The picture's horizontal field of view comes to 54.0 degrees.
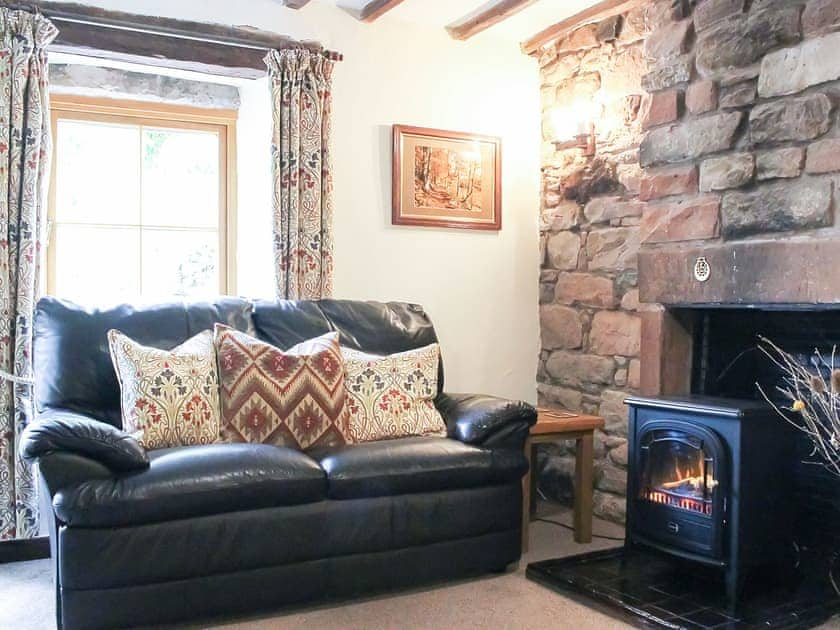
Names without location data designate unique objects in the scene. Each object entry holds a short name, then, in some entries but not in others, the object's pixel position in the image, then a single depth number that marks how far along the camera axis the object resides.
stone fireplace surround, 2.84
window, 3.82
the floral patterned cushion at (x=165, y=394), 2.87
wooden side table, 3.44
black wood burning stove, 2.74
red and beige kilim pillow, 3.00
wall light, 4.11
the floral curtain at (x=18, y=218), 3.21
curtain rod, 3.39
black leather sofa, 2.41
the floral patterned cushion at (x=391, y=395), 3.27
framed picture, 4.16
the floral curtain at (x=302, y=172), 3.74
